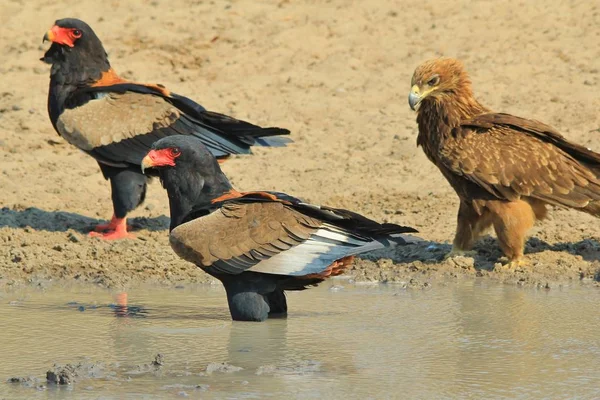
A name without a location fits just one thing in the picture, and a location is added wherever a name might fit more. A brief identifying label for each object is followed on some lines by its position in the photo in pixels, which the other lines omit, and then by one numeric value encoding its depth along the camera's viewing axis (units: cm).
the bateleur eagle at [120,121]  1773
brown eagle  1603
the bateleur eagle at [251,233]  1262
